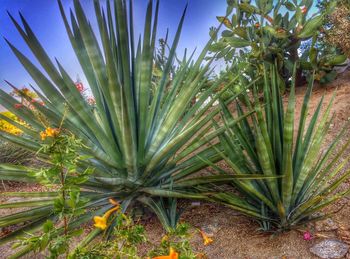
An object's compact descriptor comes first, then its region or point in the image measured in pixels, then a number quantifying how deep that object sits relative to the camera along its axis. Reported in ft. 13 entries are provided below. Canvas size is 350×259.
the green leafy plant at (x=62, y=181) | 3.84
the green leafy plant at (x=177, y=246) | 4.32
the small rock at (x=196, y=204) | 8.96
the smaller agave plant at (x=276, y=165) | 6.69
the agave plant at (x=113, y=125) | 7.56
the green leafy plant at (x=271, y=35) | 14.76
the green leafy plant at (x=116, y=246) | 4.01
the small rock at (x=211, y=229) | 7.67
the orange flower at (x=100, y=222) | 3.94
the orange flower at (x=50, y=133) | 3.95
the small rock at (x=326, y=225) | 7.17
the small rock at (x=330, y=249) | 6.42
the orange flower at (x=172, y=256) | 3.39
